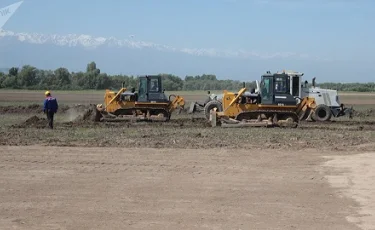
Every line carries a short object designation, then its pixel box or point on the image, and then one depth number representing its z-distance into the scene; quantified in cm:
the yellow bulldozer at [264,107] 2803
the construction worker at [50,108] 2611
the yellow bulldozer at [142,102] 3228
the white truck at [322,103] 3219
